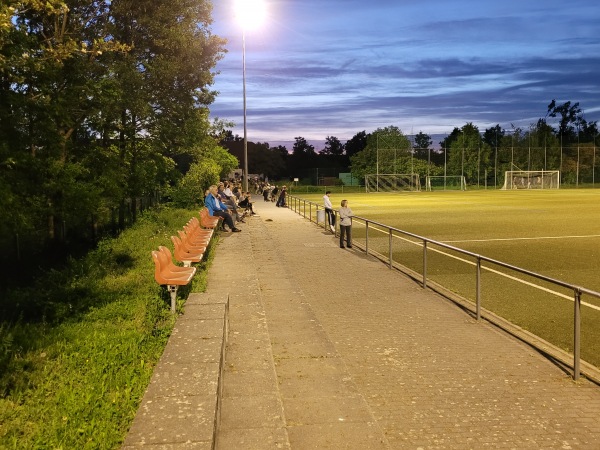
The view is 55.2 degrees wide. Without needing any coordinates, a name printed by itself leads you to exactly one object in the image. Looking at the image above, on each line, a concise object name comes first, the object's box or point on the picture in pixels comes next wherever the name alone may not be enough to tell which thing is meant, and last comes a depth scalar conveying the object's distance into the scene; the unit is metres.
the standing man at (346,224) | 14.90
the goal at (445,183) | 71.81
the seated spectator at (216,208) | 16.50
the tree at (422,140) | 108.57
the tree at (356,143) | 123.03
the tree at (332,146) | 138.75
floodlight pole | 32.56
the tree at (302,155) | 121.31
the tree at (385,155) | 74.12
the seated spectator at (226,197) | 20.45
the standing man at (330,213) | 18.98
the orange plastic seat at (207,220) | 15.11
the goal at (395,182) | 71.06
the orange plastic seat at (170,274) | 6.93
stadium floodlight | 32.47
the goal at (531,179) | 71.12
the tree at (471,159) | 73.52
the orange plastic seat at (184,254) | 8.93
